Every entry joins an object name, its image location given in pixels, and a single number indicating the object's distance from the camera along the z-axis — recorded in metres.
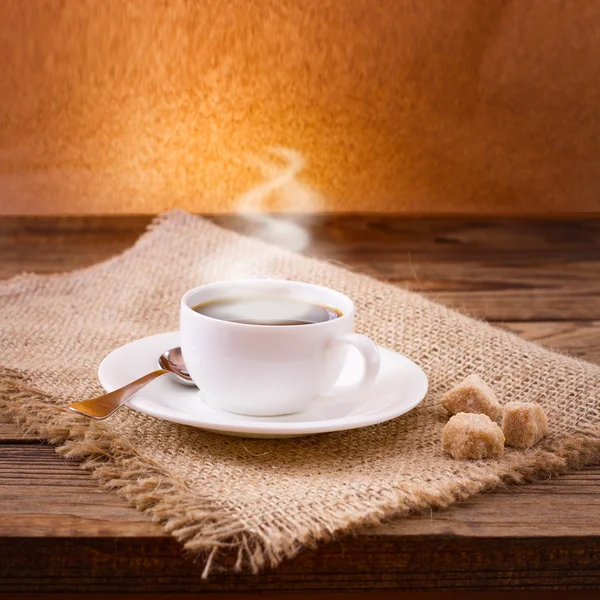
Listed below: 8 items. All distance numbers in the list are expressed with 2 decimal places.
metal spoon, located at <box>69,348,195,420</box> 0.74
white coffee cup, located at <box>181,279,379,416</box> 0.76
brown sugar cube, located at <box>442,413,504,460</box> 0.74
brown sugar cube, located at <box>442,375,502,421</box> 0.82
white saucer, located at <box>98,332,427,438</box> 0.72
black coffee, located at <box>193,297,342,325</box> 0.86
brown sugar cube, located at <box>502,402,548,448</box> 0.77
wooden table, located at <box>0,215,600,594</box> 0.61
